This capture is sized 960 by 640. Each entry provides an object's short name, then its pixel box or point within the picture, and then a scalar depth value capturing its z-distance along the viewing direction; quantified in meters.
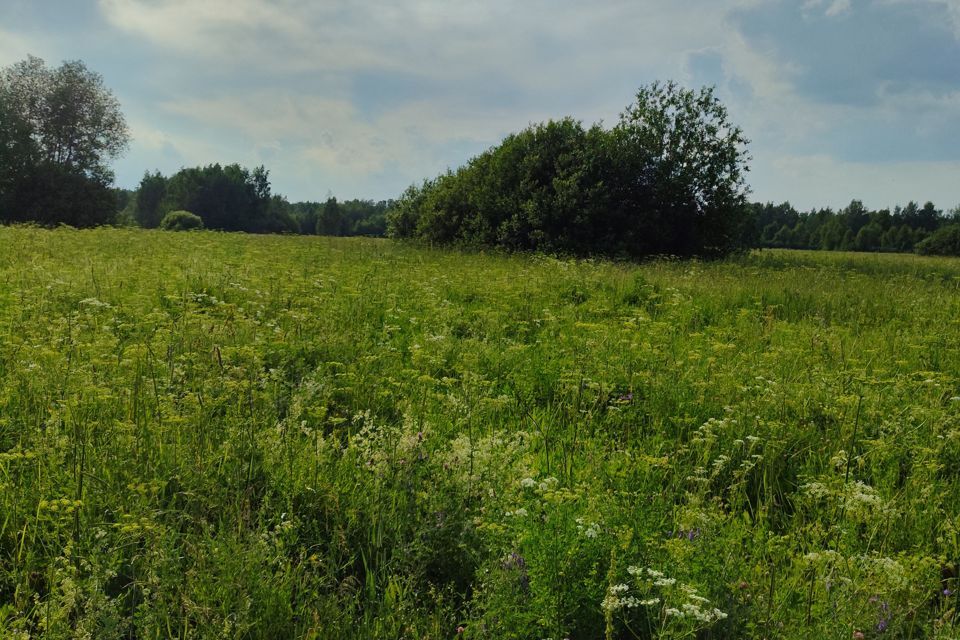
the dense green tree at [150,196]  104.81
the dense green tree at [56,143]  43.28
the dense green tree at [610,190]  22.75
